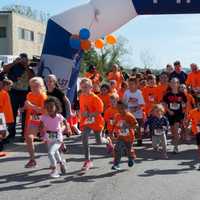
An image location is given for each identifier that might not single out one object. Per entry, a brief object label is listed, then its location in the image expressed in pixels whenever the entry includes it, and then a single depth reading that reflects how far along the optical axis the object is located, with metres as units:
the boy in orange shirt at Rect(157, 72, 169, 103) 12.52
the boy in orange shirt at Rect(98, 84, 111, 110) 11.96
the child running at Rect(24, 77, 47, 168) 8.88
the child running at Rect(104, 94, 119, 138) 10.73
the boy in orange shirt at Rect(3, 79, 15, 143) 10.68
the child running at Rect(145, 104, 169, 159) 10.34
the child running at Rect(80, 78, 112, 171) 8.91
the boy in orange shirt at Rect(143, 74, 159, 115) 12.65
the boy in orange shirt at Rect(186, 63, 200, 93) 15.00
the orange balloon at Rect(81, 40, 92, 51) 12.42
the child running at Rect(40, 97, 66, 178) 8.19
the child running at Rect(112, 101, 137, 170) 8.74
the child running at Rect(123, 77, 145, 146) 11.40
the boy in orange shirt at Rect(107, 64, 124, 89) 15.62
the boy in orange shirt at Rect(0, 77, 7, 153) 9.86
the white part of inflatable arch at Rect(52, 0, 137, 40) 12.52
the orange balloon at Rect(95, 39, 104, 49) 13.19
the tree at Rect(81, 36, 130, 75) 59.97
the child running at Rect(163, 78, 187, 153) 10.84
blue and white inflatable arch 12.53
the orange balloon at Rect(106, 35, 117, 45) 13.72
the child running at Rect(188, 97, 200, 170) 9.48
